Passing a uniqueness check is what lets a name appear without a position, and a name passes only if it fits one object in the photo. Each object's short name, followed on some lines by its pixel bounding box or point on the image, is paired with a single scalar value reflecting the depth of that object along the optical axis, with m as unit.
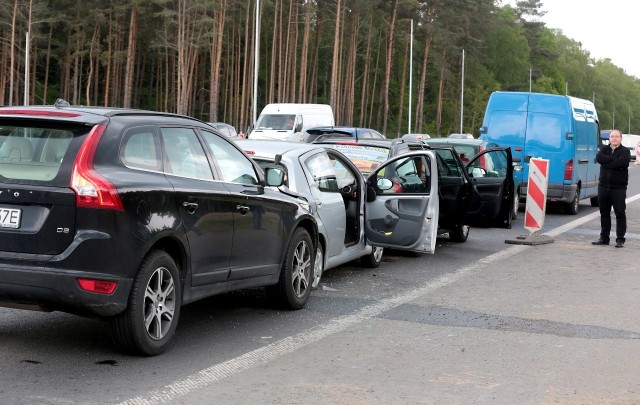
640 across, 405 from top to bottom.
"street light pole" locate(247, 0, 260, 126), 47.86
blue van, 21.31
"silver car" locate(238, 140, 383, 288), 10.03
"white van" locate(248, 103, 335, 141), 38.34
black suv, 6.26
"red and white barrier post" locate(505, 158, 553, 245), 15.95
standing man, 15.52
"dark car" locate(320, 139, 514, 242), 13.62
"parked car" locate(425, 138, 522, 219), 18.96
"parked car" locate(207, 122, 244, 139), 42.85
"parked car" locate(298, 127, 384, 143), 21.67
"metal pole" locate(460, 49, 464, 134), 93.72
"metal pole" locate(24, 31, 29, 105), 58.55
